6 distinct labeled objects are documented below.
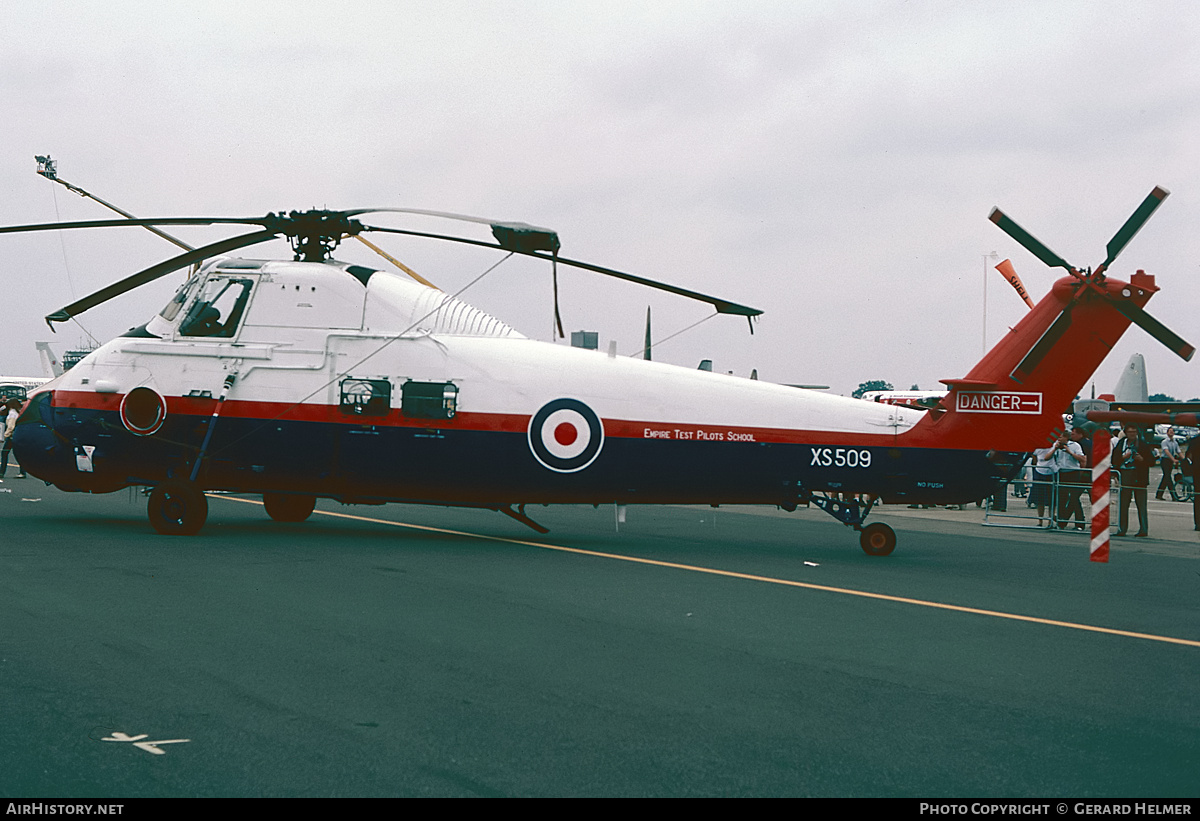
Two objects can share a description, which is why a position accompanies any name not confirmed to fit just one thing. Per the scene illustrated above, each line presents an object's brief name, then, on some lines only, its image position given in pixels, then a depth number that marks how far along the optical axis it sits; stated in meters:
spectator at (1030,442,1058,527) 21.08
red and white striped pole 13.26
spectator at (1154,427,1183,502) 32.41
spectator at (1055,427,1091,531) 20.45
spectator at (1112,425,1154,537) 19.66
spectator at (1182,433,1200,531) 20.25
